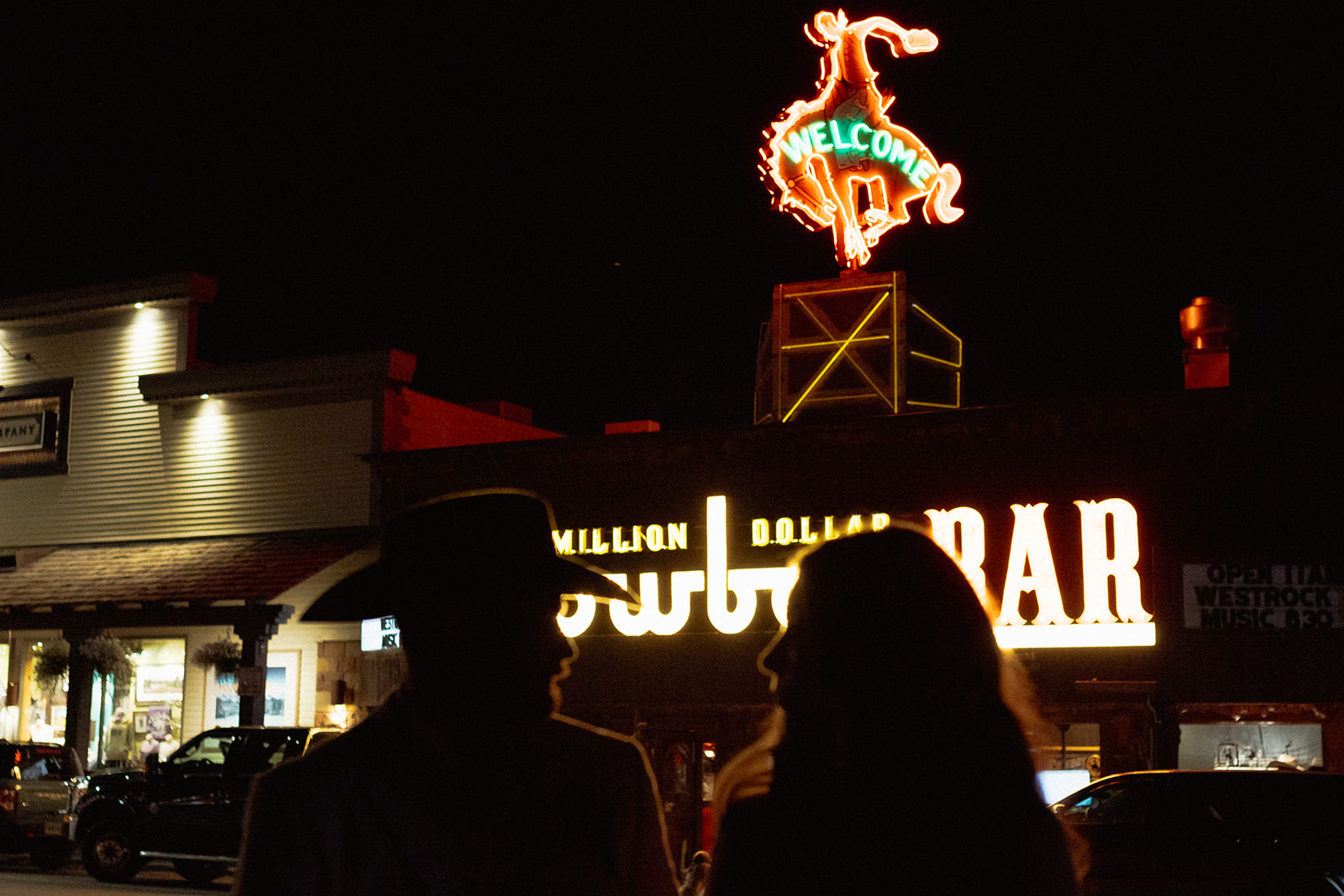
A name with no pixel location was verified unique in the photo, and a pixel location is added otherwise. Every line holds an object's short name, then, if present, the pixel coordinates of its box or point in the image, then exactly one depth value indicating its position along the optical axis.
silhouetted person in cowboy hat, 2.47
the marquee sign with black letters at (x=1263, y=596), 18.38
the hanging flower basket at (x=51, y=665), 26.97
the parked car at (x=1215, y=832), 12.09
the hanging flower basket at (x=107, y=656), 26.20
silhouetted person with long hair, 2.39
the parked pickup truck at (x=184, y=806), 17.78
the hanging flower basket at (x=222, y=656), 25.58
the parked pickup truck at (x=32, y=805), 18.89
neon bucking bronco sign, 22.81
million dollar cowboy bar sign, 19.28
